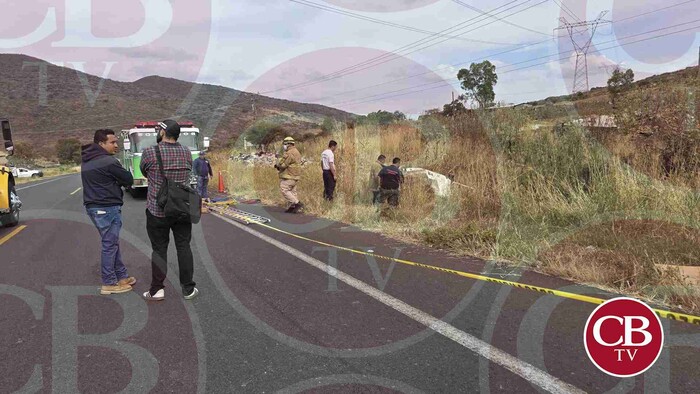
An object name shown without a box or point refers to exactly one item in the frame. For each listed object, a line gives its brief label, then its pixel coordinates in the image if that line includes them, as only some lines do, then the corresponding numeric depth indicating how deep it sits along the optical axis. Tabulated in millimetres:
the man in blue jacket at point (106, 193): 5312
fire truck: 17000
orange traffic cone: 19319
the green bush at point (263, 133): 38594
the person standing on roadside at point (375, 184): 11220
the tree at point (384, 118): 22906
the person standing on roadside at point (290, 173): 12102
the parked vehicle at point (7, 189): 9844
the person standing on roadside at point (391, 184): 10581
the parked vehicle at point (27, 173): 47250
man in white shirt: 12328
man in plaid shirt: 5035
